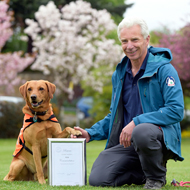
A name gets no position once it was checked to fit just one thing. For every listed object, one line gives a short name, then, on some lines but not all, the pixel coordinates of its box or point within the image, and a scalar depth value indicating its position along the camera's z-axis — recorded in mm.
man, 3457
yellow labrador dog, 4238
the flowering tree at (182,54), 14531
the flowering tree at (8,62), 15281
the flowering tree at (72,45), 15219
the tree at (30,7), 20109
